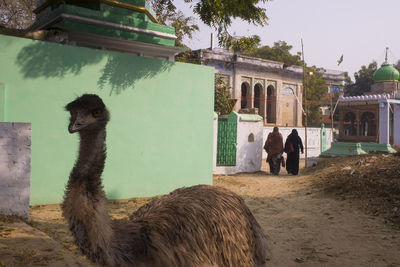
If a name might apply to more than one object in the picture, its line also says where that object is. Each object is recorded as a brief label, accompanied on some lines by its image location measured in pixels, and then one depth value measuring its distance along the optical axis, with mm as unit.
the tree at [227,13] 9271
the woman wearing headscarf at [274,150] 12758
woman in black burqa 12734
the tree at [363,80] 42188
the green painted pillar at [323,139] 20459
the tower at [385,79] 30188
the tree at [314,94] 32875
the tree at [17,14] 18500
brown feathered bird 2117
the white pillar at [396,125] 23625
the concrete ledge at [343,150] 13612
